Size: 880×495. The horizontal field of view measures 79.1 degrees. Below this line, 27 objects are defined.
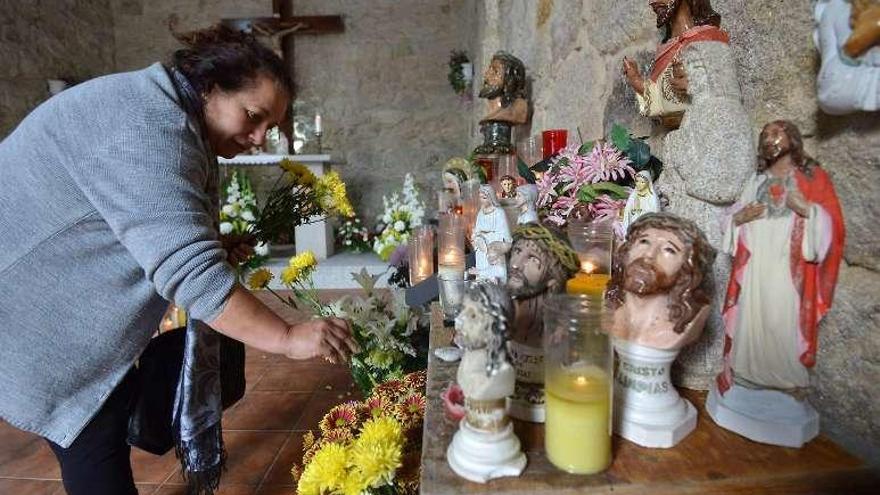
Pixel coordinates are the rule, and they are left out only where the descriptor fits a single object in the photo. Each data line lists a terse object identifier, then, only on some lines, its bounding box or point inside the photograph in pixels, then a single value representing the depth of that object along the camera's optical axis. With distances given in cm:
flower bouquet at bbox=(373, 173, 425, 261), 444
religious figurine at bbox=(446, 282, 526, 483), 63
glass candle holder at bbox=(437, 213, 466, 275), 139
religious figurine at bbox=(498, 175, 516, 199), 121
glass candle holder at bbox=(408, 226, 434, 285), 175
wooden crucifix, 523
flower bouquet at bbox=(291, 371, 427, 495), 95
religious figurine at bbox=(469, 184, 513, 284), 110
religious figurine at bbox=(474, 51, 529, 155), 225
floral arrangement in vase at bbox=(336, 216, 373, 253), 516
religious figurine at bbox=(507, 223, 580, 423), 78
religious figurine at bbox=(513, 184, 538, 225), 109
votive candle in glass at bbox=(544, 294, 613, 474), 64
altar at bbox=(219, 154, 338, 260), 477
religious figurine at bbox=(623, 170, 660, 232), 90
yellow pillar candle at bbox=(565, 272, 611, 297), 90
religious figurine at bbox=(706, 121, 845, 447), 64
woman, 92
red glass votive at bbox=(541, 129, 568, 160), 174
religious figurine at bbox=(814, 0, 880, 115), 58
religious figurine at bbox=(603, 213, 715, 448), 69
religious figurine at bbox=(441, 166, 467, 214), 195
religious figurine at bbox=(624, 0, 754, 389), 83
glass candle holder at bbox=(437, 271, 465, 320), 117
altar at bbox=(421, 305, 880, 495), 62
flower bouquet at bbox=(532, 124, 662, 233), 110
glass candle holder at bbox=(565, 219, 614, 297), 102
